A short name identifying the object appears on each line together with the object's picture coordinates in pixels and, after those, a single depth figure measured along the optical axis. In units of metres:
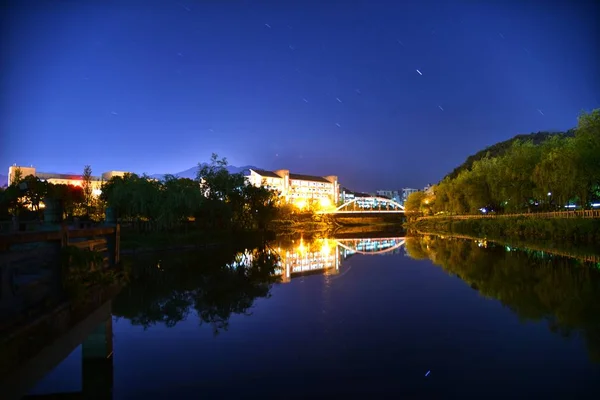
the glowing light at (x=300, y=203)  116.28
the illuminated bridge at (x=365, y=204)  102.50
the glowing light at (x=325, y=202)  129.71
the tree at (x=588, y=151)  35.03
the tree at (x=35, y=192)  54.56
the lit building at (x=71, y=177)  114.89
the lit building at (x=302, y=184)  139.38
